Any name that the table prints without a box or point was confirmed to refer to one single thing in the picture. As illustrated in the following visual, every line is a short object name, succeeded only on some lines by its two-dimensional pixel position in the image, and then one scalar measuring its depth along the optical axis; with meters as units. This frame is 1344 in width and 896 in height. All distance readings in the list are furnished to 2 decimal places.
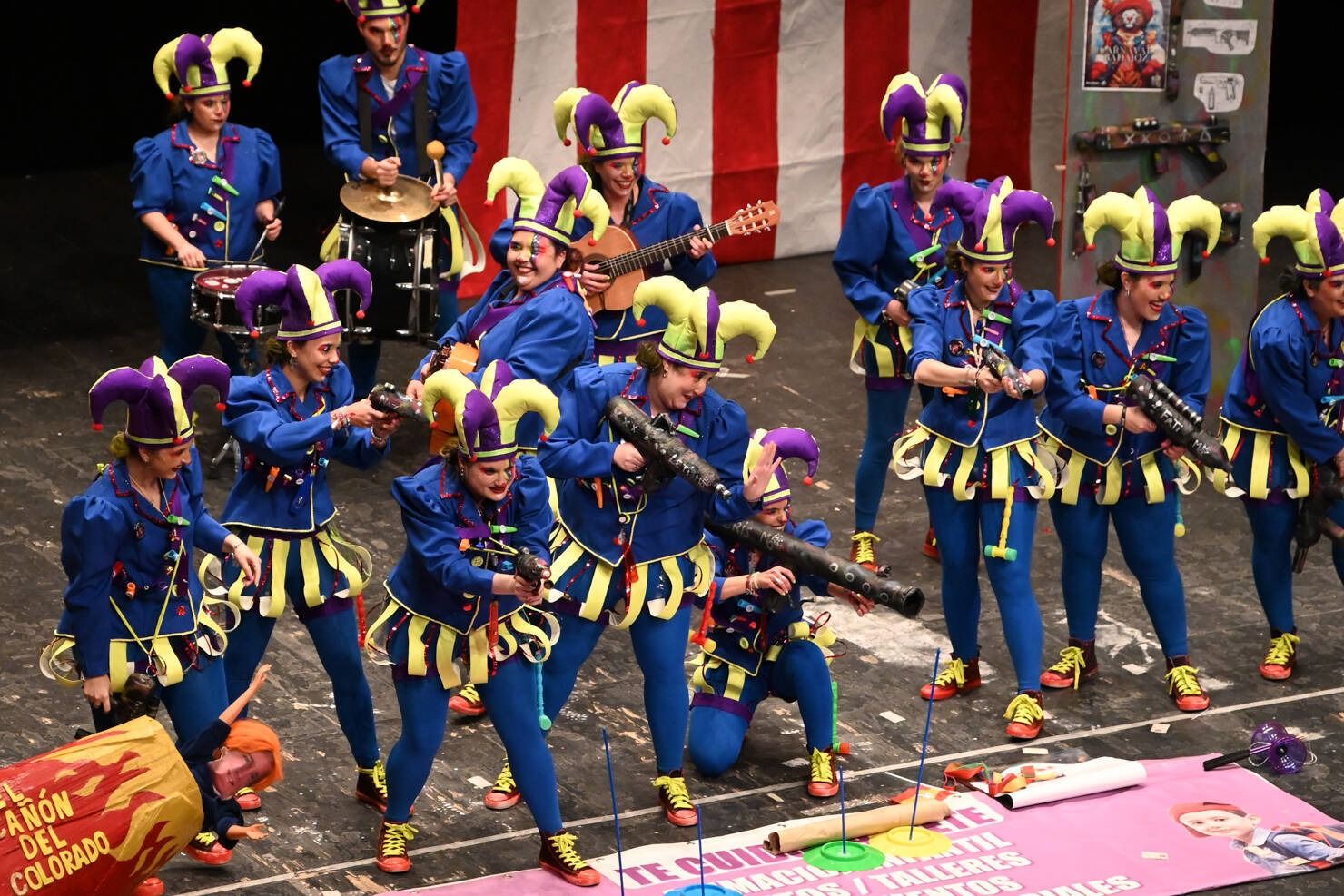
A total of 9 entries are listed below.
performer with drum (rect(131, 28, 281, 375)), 17.62
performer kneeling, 13.22
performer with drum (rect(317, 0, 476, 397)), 17.94
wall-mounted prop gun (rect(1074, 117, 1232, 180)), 18.58
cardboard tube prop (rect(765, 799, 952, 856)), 12.59
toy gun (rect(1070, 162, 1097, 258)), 18.53
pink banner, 12.29
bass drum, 17.52
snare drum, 17.00
